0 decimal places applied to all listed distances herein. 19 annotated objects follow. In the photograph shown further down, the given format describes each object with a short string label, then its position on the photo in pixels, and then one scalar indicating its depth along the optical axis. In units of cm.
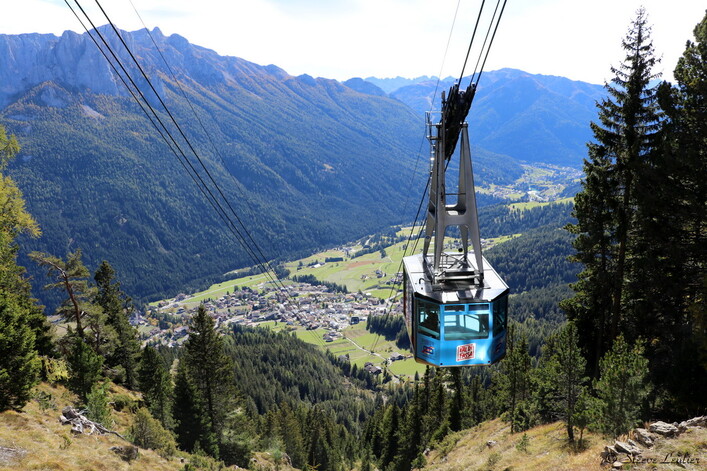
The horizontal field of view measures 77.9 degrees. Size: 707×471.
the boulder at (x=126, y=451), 1852
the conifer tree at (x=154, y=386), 3212
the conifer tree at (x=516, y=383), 3044
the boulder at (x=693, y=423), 1410
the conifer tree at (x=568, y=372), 2080
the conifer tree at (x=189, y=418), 3033
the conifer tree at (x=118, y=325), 3484
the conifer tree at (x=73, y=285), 2622
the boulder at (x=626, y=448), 1410
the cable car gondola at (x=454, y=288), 1424
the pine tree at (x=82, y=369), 2494
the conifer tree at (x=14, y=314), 1773
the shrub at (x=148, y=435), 2200
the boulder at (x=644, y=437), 1422
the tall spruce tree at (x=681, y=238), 1700
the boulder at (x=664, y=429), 1418
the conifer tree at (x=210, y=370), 3139
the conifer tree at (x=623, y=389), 1752
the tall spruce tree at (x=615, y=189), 1998
